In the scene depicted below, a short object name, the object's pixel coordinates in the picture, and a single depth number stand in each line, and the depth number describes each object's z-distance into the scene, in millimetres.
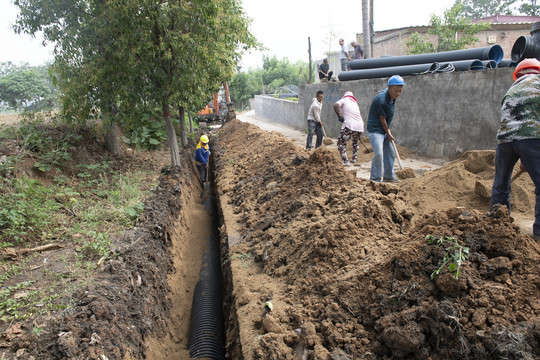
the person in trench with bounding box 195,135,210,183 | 9084
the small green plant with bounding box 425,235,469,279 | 2033
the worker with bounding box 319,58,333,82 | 14045
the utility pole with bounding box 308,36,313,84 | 18822
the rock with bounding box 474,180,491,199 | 4184
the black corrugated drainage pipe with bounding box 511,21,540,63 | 6020
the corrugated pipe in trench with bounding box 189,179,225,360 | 3599
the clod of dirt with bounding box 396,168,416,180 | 5746
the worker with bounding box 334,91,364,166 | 6547
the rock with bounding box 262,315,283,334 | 2460
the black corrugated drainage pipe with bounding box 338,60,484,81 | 7369
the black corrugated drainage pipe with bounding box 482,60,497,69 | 7446
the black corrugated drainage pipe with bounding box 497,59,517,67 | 8034
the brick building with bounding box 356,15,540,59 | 18172
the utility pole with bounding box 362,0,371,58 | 12203
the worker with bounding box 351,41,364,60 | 13245
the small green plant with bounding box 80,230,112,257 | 3731
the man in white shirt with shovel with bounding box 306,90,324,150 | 8430
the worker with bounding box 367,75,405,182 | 4926
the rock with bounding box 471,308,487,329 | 1817
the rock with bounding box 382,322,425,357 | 1868
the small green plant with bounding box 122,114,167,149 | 9490
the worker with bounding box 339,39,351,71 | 13907
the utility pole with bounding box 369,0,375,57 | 14812
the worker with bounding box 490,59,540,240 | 3150
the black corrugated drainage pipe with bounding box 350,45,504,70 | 7867
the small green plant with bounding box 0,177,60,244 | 3812
